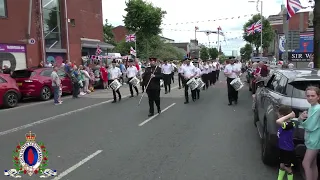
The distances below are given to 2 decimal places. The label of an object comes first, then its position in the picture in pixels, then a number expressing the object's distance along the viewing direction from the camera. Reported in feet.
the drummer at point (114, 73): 50.01
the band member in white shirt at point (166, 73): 60.39
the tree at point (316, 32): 39.66
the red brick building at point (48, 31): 69.82
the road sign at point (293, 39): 55.05
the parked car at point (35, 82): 49.19
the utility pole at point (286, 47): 55.06
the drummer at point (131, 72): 53.01
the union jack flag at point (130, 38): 128.95
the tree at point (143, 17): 150.61
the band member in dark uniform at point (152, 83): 35.60
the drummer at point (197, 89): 48.34
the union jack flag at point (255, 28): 115.60
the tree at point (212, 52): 414.04
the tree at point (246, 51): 335.47
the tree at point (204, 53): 373.48
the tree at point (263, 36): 197.78
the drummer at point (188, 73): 46.34
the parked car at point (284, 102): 16.37
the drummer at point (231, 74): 42.01
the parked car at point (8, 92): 42.96
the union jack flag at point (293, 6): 53.57
